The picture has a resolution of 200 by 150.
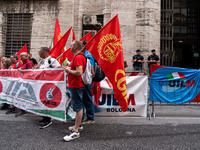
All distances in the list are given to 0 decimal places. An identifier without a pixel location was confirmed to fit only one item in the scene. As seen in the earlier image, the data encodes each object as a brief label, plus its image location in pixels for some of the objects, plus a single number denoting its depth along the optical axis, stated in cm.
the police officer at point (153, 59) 970
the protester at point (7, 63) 683
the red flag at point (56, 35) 660
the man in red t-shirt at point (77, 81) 331
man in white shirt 431
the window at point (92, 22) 1222
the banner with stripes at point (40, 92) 399
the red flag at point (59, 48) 508
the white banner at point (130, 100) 476
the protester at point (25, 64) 531
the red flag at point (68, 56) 494
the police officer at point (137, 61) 988
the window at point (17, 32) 1297
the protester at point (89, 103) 404
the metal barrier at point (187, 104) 662
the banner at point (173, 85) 550
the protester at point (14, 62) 608
